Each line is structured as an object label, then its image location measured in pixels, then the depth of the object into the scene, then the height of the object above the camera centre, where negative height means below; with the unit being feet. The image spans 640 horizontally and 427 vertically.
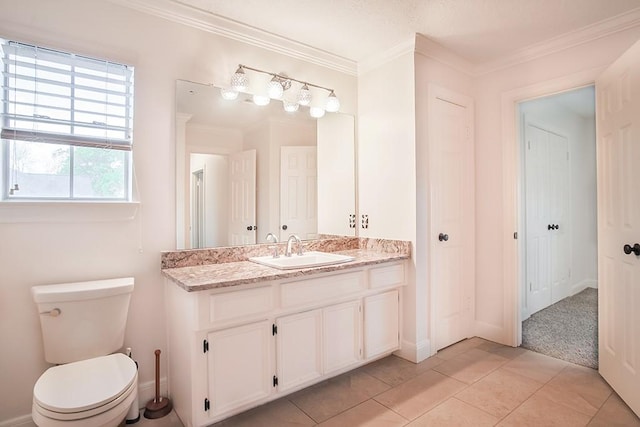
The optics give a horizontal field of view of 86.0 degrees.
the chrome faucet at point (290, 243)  7.99 -0.64
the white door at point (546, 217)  11.60 -0.09
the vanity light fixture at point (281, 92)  7.50 +2.96
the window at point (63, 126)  5.61 +1.61
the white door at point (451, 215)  8.89 +0.01
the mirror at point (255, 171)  7.07 +1.08
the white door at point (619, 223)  6.11 -0.18
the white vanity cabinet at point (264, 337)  5.62 -2.27
